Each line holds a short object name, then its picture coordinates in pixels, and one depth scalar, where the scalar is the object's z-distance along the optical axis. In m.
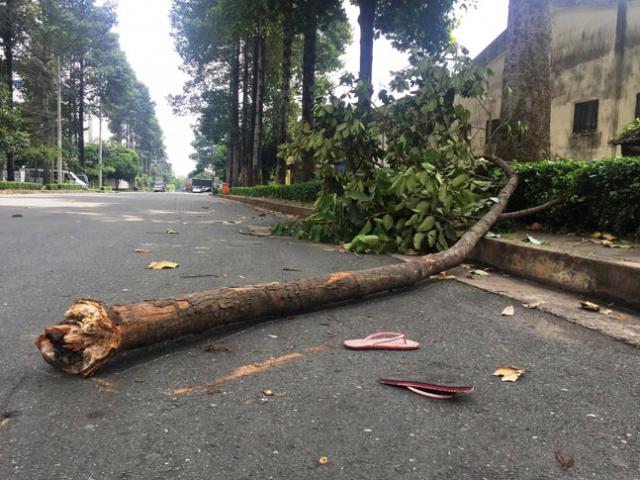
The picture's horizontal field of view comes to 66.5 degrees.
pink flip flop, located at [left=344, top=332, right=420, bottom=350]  2.45
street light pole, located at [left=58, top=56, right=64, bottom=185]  33.06
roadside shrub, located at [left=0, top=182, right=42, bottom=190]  23.62
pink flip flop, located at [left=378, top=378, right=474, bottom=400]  1.91
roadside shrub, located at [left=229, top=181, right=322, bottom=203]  12.71
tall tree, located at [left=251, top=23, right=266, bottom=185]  23.33
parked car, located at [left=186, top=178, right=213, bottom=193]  80.25
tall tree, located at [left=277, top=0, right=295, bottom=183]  18.28
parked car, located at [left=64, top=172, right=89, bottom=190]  45.07
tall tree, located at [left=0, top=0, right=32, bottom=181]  28.11
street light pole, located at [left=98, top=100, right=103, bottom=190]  48.34
